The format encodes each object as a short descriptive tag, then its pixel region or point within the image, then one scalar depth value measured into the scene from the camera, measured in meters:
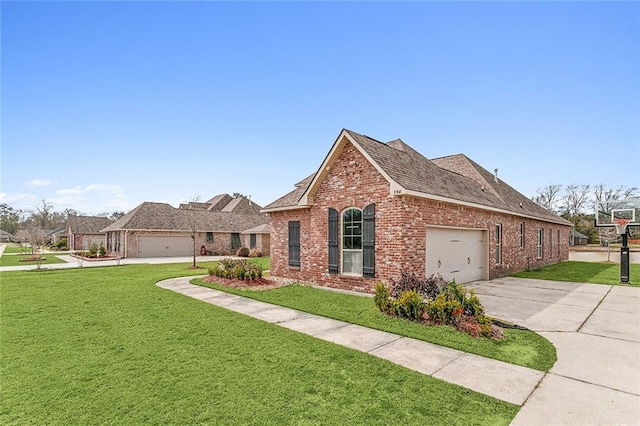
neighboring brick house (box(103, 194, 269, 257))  29.61
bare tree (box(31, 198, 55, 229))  64.54
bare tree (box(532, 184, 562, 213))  55.76
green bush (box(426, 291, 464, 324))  6.53
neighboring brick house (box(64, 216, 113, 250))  41.06
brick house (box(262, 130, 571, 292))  9.59
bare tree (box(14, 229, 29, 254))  30.95
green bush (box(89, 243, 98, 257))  28.28
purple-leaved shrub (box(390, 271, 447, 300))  7.90
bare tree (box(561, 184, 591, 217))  54.16
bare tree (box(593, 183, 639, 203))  49.50
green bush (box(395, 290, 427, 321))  6.91
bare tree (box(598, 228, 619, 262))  25.02
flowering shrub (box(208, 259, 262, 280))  12.33
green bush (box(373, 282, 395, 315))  7.38
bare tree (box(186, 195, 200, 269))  32.88
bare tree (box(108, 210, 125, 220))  79.76
